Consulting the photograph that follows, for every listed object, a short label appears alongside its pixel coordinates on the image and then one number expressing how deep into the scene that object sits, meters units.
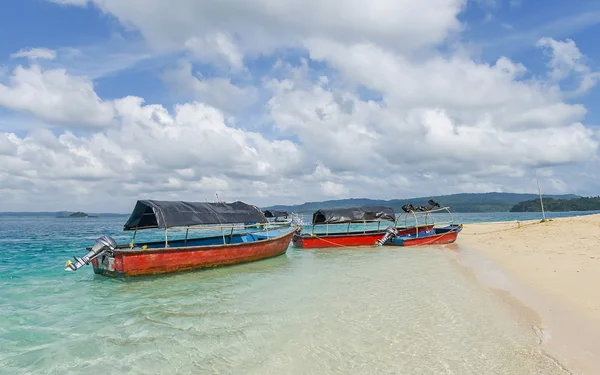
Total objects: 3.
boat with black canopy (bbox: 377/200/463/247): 26.19
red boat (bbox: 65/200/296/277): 15.23
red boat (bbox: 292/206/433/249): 26.89
